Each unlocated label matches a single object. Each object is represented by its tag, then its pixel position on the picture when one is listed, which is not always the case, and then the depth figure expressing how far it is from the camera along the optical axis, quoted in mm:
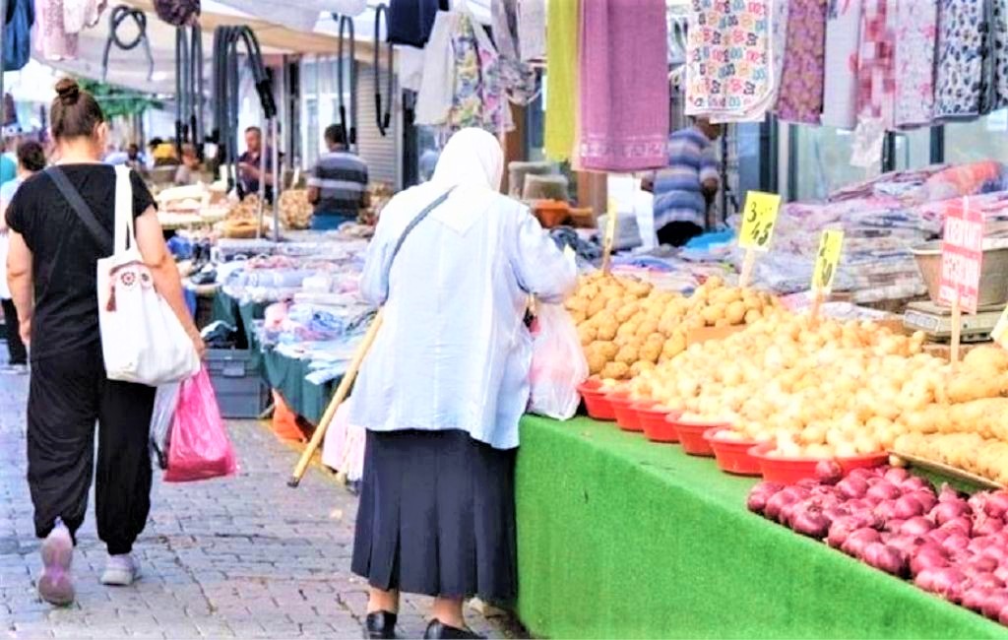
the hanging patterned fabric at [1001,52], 8359
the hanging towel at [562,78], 9891
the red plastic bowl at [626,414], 6461
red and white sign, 5754
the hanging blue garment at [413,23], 12336
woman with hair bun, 7184
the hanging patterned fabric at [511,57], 11727
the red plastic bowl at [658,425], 6227
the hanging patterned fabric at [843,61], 9422
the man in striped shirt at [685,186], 12484
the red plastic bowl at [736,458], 5539
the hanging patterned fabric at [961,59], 8430
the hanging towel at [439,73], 12156
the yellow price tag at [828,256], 6742
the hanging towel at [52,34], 13648
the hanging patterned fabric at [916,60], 8766
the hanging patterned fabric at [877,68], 9156
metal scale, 6816
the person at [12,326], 15769
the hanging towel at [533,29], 11258
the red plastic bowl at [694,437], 5910
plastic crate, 12969
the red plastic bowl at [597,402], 6723
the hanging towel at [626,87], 9555
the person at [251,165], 21031
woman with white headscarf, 6492
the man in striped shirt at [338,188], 17375
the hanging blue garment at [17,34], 11531
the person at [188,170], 22666
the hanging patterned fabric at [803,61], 9539
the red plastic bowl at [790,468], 5320
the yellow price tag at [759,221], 7523
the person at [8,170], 17709
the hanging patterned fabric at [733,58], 9141
